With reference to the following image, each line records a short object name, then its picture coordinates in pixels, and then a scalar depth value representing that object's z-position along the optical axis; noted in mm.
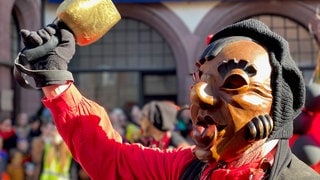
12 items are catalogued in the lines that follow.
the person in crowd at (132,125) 6954
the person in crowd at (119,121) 7232
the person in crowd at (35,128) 7468
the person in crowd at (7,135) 7039
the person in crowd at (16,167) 6645
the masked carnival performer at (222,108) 1321
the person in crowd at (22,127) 7508
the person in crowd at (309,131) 2977
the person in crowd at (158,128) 4602
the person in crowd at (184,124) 6427
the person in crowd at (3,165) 5839
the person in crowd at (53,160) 5996
